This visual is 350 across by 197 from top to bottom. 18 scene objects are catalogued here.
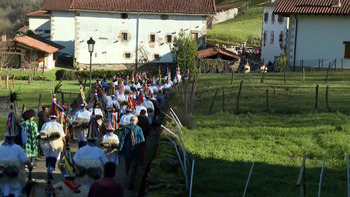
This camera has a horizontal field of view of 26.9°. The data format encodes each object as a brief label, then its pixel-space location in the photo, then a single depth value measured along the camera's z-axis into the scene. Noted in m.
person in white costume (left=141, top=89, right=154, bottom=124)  23.81
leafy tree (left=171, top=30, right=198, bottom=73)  54.75
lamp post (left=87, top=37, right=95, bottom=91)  31.24
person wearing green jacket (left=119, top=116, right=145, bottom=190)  15.55
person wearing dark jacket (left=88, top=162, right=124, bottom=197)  10.09
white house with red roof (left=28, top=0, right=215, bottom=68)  68.06
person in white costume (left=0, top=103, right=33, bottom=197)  12.48
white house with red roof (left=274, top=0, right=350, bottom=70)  45.59
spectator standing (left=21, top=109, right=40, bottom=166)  16.20
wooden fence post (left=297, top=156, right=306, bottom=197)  9.72
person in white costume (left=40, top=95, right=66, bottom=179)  15.75
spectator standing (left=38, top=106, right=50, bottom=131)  18.64
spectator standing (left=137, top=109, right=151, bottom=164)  18.47
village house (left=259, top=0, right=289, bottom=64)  68.56
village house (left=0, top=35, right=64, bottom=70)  69.00
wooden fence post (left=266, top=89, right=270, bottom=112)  26.08
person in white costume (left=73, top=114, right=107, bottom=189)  12.15
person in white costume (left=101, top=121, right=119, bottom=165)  15.80
